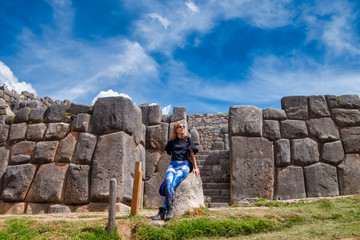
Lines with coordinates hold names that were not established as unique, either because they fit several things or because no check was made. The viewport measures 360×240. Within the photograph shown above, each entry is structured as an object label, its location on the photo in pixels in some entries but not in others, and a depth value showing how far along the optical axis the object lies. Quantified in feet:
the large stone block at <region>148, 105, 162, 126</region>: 29.50
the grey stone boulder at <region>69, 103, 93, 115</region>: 26.53
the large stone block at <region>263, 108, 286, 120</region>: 28.68
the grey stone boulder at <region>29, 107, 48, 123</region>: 27.43
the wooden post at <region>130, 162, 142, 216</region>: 17.19
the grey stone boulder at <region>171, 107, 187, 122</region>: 29.62
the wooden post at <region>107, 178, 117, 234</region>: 14.76
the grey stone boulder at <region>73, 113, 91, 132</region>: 25.67
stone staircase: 27.89
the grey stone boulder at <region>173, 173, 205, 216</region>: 17.06
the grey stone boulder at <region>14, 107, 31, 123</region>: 27.81
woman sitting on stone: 16.80
